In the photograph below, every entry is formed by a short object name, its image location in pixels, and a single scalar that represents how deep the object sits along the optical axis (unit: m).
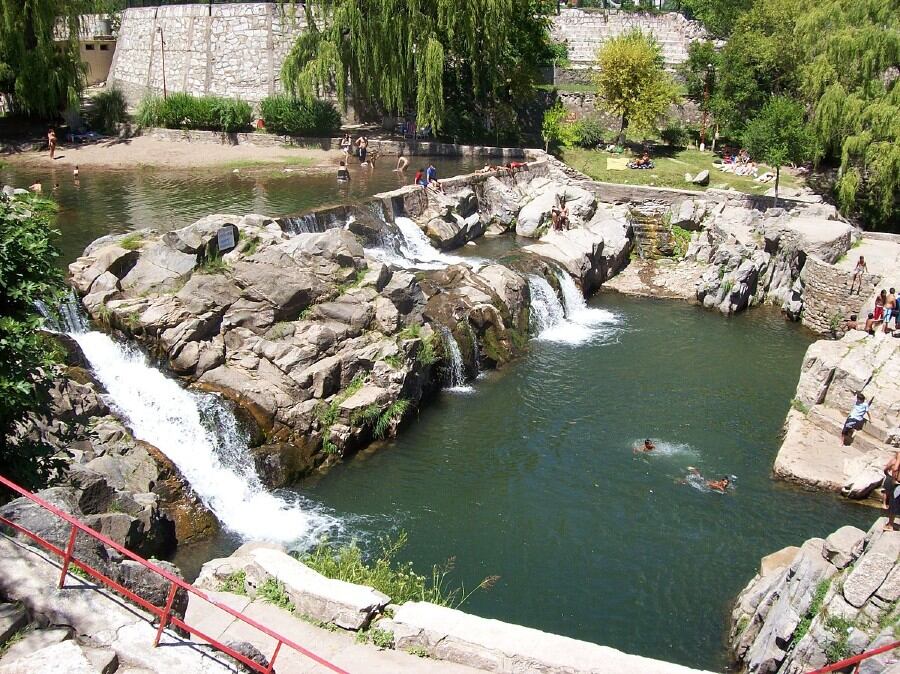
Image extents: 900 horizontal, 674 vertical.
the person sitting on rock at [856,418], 18.86
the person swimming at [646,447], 19.08
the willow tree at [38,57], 34.38
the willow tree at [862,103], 30.02
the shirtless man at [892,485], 15.16
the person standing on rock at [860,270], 26.53
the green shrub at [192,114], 39.72
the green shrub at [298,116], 39.44
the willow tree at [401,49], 35.78
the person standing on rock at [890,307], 23.66
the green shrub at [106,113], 39.53
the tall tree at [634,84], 40.88
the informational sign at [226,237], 20.72
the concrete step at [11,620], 7.26
